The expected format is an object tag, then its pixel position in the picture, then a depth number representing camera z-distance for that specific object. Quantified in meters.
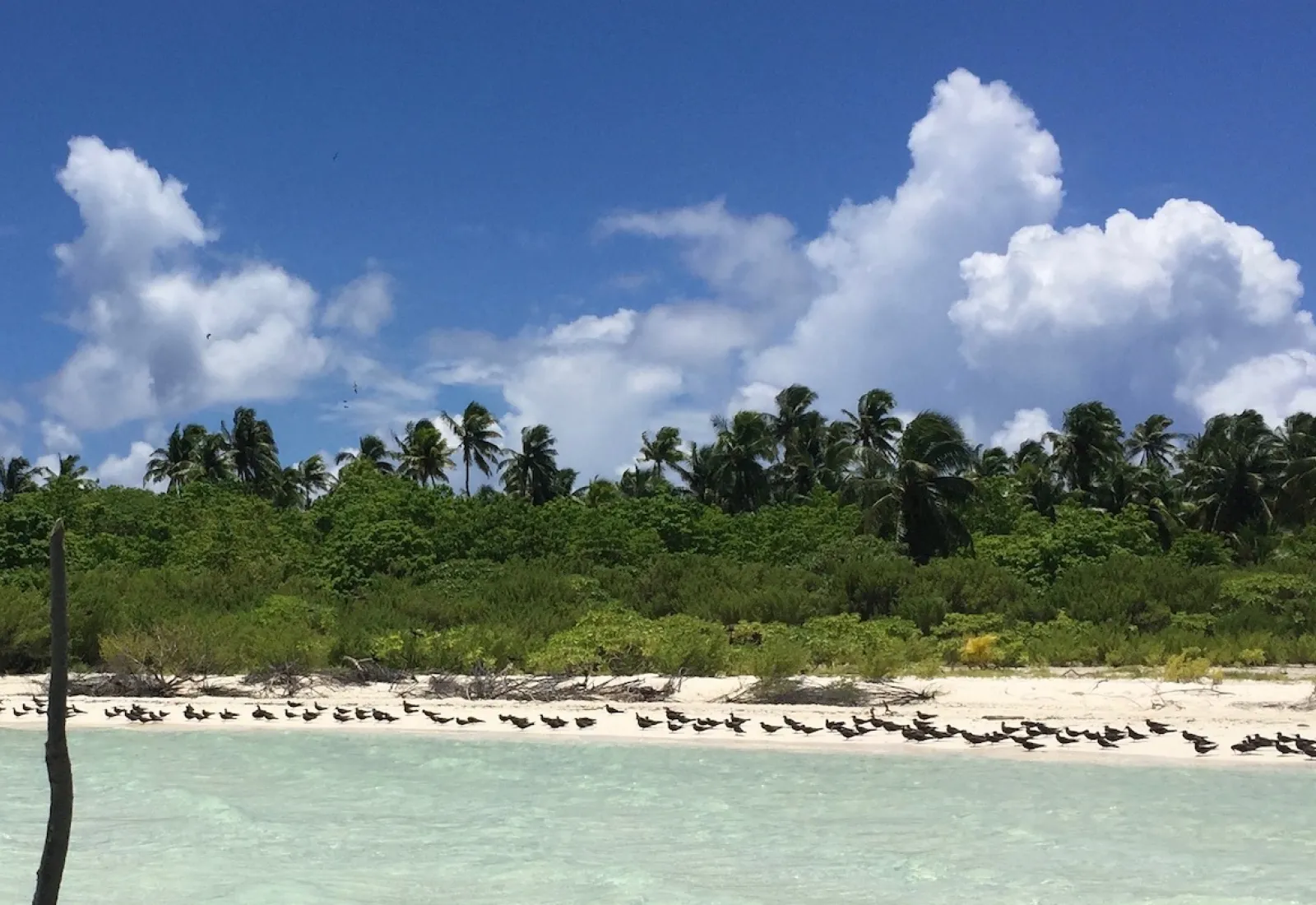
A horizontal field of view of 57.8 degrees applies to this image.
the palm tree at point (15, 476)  68.74
